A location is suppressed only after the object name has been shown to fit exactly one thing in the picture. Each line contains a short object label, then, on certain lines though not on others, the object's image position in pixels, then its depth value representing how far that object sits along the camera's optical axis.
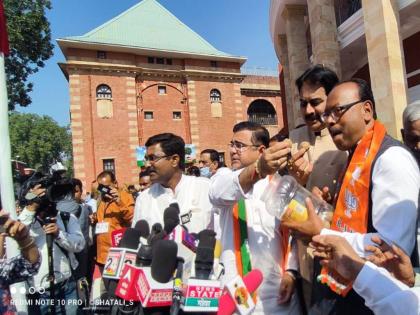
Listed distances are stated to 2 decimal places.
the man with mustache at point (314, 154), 2.05
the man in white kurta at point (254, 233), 2.06
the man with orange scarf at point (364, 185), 1.40
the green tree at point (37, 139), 47.25
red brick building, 21.55
